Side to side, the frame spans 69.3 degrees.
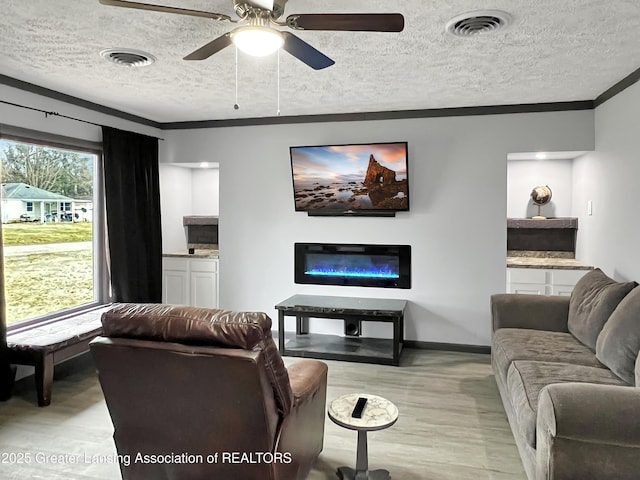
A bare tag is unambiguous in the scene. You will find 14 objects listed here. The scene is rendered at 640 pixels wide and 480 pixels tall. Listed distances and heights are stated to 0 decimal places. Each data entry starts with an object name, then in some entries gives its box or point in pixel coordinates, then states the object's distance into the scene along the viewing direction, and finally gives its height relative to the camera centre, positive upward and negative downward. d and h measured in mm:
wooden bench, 3385 -907
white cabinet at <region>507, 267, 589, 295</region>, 4449 -565
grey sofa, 1890 -833
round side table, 2150 -926
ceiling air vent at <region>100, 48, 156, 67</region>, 2953 +1108
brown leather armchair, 1837 -713
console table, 4355 -1037
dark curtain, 4633 +104
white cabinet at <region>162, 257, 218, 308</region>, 5492 -685
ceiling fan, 1919 +868
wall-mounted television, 4688 +468
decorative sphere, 5047 +299
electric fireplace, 4848 -443
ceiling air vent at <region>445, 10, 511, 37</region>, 2365 +1065
